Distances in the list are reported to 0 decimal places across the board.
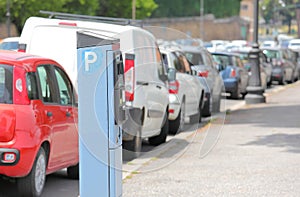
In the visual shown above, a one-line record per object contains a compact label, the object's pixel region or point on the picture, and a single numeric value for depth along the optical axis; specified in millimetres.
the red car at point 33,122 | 7887
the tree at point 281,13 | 139350
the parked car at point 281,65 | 34688
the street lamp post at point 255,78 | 22219
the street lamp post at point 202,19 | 104812
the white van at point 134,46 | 10711
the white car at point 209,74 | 17712
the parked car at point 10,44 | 19047
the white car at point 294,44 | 68556
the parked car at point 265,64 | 30633
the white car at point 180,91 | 14297
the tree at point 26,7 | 60656
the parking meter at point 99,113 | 6316
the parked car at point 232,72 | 24545
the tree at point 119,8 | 72750
